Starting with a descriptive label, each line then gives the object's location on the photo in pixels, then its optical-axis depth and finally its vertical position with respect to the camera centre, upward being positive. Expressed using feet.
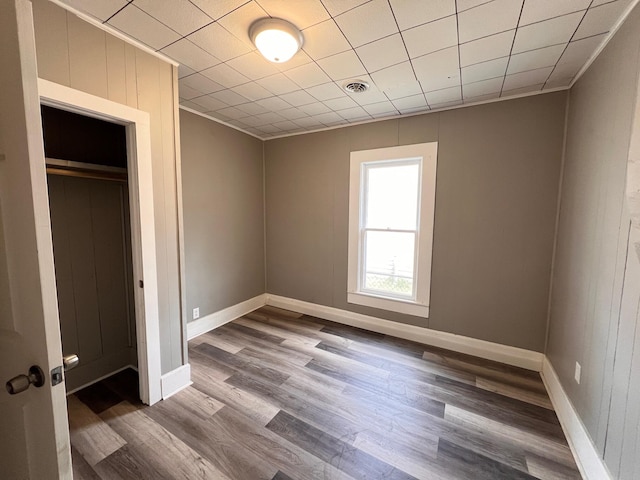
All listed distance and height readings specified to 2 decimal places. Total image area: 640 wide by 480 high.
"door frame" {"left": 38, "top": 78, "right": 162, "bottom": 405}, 5.70 -0.53
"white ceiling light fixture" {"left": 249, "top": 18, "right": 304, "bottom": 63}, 4.92 +3.49
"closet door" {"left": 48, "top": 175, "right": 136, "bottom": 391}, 6.66 -1.59
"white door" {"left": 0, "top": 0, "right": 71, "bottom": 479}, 2.25 -0.56
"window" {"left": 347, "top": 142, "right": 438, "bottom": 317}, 9.45 -0.34
